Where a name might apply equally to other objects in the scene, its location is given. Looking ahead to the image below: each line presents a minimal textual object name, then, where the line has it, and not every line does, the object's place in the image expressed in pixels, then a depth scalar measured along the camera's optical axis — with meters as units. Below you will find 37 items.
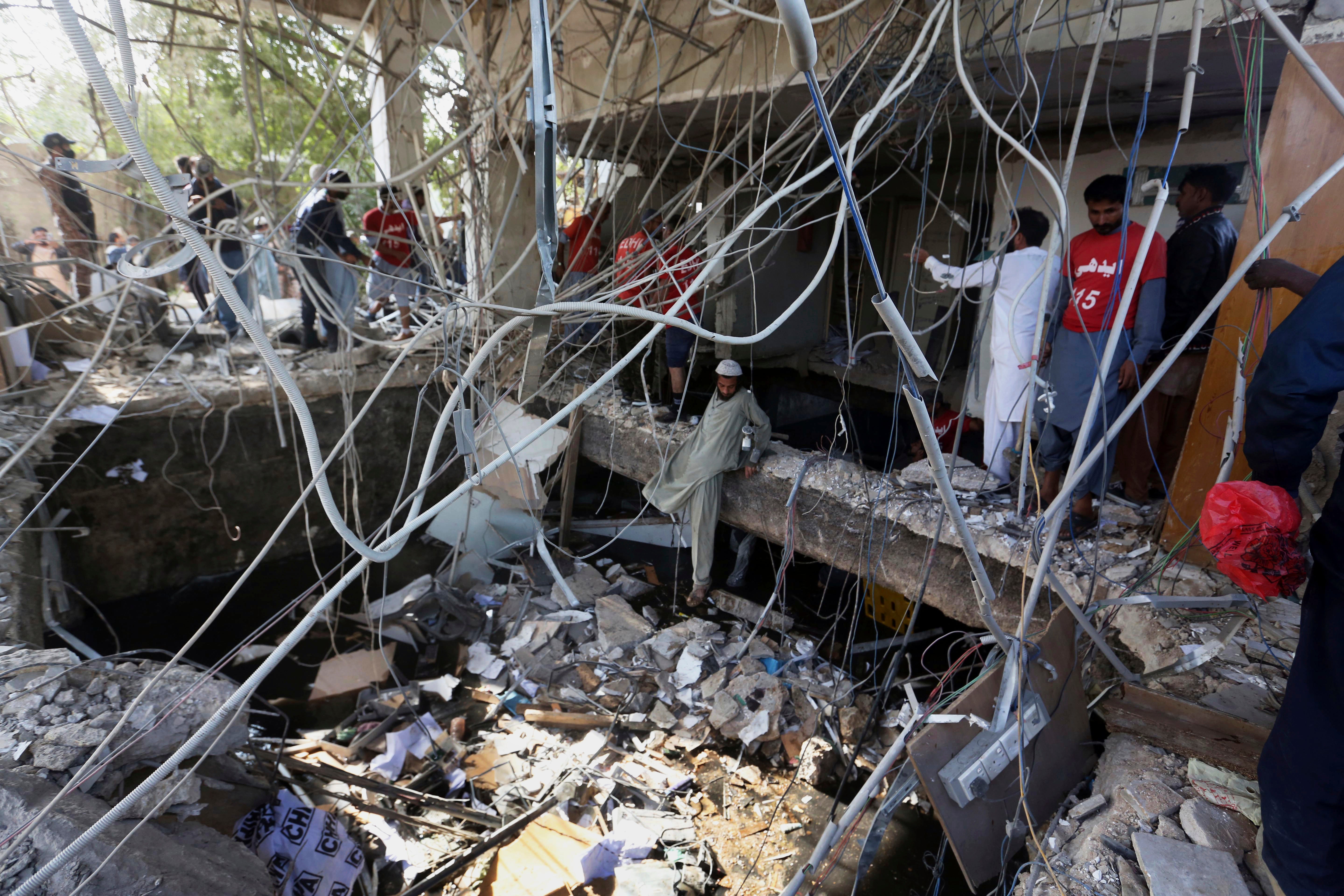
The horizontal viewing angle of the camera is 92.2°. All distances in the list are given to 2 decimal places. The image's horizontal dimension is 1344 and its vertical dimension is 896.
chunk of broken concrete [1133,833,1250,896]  1.85
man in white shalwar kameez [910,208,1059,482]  3.53
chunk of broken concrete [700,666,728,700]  4.96
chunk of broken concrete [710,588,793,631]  5.71
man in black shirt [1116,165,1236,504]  3.32
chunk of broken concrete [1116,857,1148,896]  1.92
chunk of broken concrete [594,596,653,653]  5.57
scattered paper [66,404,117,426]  4.84
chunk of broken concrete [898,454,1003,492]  4.00
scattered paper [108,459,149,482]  5.33
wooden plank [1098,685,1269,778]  2.18
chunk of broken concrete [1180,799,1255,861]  1.98
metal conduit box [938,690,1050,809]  2.16
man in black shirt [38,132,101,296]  3.96
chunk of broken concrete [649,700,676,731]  4.80
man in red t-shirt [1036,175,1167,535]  3.16
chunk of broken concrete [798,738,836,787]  4.39
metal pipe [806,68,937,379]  1.11
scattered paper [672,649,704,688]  5.10
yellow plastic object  5.47
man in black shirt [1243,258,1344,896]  1.69
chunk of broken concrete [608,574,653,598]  6.37
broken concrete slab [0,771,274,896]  2.04
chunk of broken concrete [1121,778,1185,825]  2.13
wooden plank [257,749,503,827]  3.66
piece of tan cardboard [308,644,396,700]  5.11
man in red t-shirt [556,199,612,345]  4.44
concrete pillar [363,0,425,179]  2.64
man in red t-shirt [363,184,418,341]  5.28
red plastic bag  1.88
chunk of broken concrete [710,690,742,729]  4.67
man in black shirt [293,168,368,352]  4.71
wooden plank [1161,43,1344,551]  2.48
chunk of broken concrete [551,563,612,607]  6.16
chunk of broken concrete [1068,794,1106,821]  2.27
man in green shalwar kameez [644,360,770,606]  5.19
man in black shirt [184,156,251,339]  4.50
